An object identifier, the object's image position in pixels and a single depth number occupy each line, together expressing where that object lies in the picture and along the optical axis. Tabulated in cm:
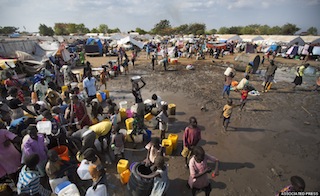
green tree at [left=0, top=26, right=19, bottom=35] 7301
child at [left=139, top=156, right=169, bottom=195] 288
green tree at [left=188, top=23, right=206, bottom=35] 7412
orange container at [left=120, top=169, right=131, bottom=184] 412
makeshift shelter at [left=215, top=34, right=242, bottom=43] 2834
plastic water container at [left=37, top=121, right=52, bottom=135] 378
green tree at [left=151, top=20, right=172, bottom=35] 7566
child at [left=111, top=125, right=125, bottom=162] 463
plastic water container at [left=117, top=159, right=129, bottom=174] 423
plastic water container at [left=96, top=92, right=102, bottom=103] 854
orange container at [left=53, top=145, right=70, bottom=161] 401
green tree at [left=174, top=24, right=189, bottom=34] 7568
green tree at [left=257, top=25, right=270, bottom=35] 6359
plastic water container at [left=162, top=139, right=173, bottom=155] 512
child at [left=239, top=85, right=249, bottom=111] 743
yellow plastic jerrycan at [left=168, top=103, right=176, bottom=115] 763
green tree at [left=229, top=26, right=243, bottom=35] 6857
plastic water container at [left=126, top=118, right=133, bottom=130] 602
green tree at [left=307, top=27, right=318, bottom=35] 5614
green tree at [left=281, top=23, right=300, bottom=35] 5384
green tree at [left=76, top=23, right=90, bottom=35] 8766
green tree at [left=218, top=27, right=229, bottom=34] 7256
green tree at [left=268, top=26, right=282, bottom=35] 5838
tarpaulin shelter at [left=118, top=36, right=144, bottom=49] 2019
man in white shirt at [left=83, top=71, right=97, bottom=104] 679
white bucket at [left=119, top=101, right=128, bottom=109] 760
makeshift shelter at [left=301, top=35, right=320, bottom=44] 2790
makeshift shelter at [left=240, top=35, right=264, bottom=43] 3153
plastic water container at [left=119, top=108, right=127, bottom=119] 700
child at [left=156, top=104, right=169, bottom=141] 535
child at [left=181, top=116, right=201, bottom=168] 424
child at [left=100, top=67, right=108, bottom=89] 989
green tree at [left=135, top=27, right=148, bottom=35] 7482
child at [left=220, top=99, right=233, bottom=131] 586
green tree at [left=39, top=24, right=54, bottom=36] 6919
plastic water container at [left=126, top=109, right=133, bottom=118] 699
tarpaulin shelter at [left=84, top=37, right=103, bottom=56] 2366
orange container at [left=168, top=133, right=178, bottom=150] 524
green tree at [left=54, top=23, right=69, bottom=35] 7341
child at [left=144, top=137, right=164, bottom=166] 369
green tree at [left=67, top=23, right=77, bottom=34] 8362
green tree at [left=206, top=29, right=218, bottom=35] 8049
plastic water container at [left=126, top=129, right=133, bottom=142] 566
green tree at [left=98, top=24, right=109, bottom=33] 9085
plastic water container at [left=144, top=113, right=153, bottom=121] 660
